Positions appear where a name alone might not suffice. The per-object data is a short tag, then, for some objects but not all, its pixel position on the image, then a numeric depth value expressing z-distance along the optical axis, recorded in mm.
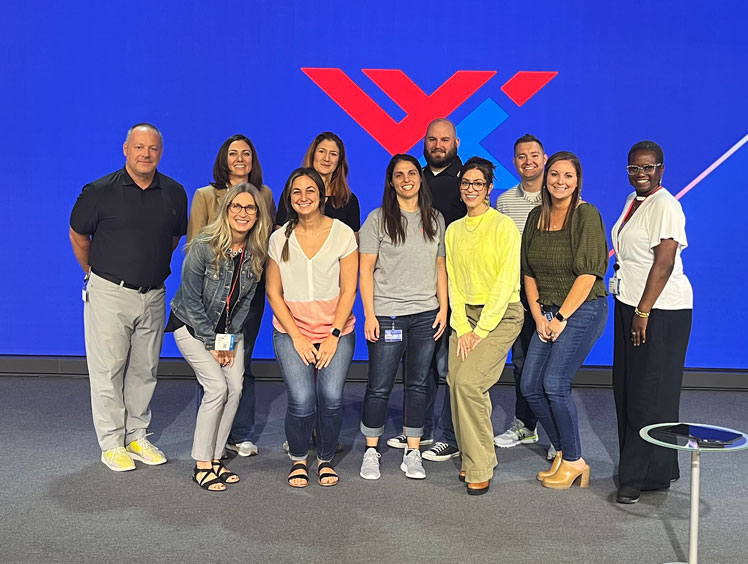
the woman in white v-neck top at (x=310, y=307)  3445
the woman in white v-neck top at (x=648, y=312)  3162
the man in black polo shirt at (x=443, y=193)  3857
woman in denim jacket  3398
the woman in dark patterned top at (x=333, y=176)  3762
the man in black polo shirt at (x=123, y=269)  3635
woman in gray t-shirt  3561
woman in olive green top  3326
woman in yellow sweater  3373
